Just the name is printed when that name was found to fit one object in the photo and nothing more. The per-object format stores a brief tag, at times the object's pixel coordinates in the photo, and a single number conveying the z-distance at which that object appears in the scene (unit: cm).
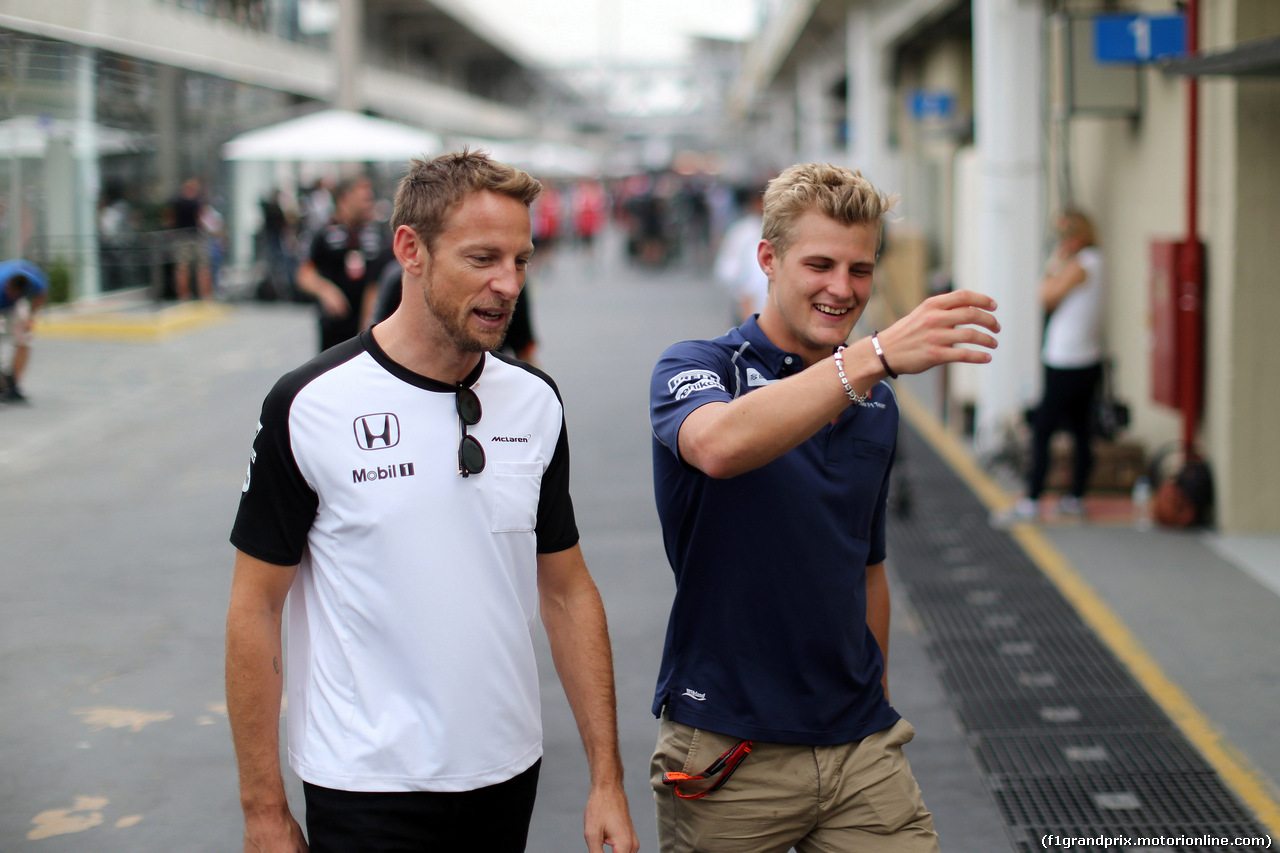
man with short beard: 241
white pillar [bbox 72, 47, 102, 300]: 1425
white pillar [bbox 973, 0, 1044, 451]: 1020
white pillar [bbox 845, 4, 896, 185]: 1950
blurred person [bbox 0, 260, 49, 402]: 909
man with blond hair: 259
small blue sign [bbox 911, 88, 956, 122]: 1712
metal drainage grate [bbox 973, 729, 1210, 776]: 470
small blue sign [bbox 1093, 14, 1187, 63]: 820
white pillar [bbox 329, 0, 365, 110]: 2848
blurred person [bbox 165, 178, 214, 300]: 2039
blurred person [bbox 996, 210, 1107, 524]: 820
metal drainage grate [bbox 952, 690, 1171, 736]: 512
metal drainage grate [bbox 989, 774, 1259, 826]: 430
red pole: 794
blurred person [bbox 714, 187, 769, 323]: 919
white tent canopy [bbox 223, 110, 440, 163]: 2073
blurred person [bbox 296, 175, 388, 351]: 923
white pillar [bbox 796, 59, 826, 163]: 2947
